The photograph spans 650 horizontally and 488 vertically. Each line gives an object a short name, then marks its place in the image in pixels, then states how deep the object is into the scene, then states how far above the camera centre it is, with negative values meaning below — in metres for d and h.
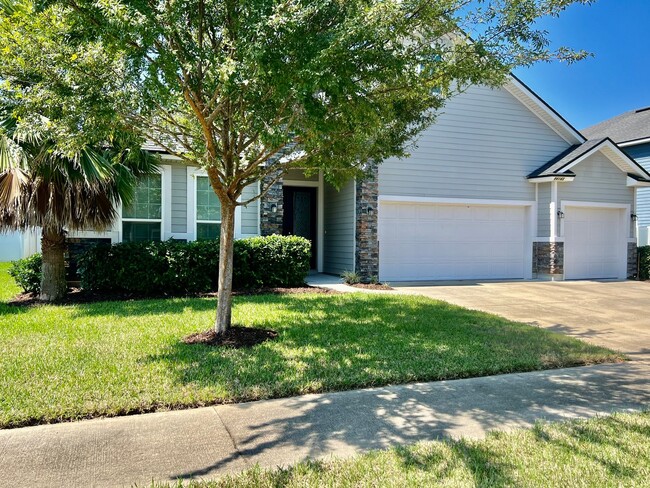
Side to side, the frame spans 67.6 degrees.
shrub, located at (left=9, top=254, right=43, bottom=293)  9.66 -0.77
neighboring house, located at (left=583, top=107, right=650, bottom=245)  19.66 +4.25
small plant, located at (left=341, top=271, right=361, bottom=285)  12.28 -0.95
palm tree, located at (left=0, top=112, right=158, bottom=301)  8.09 +0.82
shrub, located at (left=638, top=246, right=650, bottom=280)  15.48 -0.51
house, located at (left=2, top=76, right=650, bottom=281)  13.39 +1.09
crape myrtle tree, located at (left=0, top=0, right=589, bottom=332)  4.62 +1.84
